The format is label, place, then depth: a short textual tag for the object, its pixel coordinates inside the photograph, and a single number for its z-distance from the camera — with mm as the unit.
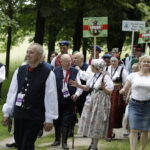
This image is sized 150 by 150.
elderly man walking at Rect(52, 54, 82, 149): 9773
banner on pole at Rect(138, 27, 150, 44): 18281
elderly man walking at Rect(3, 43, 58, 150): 6574
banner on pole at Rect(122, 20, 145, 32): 16328
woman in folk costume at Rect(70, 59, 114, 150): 9289
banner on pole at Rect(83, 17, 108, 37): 14844
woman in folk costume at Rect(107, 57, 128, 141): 11055
